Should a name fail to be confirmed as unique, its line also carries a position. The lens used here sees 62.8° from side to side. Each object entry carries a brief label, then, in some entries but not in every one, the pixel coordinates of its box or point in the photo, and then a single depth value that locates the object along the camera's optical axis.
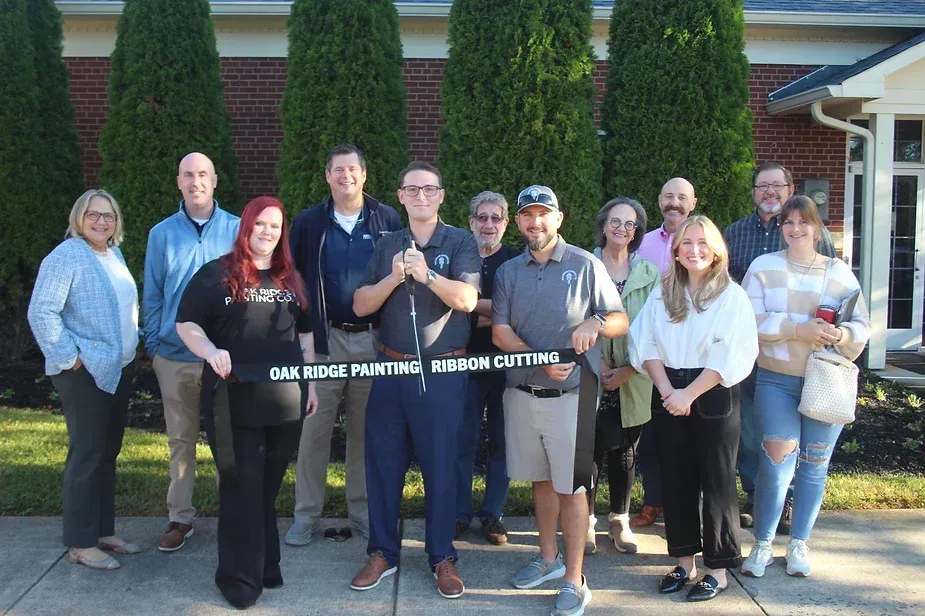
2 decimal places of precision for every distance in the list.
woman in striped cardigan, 4.05
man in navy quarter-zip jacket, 4.35
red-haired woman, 3.62
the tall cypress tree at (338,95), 7.63
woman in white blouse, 3.71
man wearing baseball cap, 3.69
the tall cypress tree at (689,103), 7.58
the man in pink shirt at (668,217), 4.78
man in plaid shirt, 4.92
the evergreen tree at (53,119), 8.63
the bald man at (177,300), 4.36
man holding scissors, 3.83
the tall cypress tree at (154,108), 8.03
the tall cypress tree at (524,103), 7.17
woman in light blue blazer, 3.91
